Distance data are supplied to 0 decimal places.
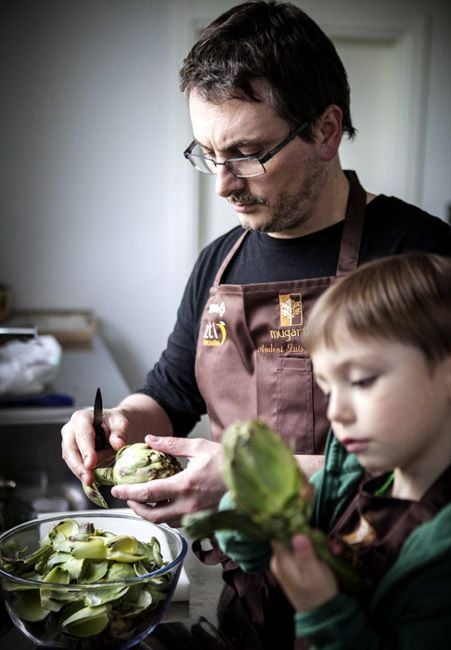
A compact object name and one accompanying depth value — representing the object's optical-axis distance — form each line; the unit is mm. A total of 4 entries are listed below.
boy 630
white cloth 2291
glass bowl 896
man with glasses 1390
